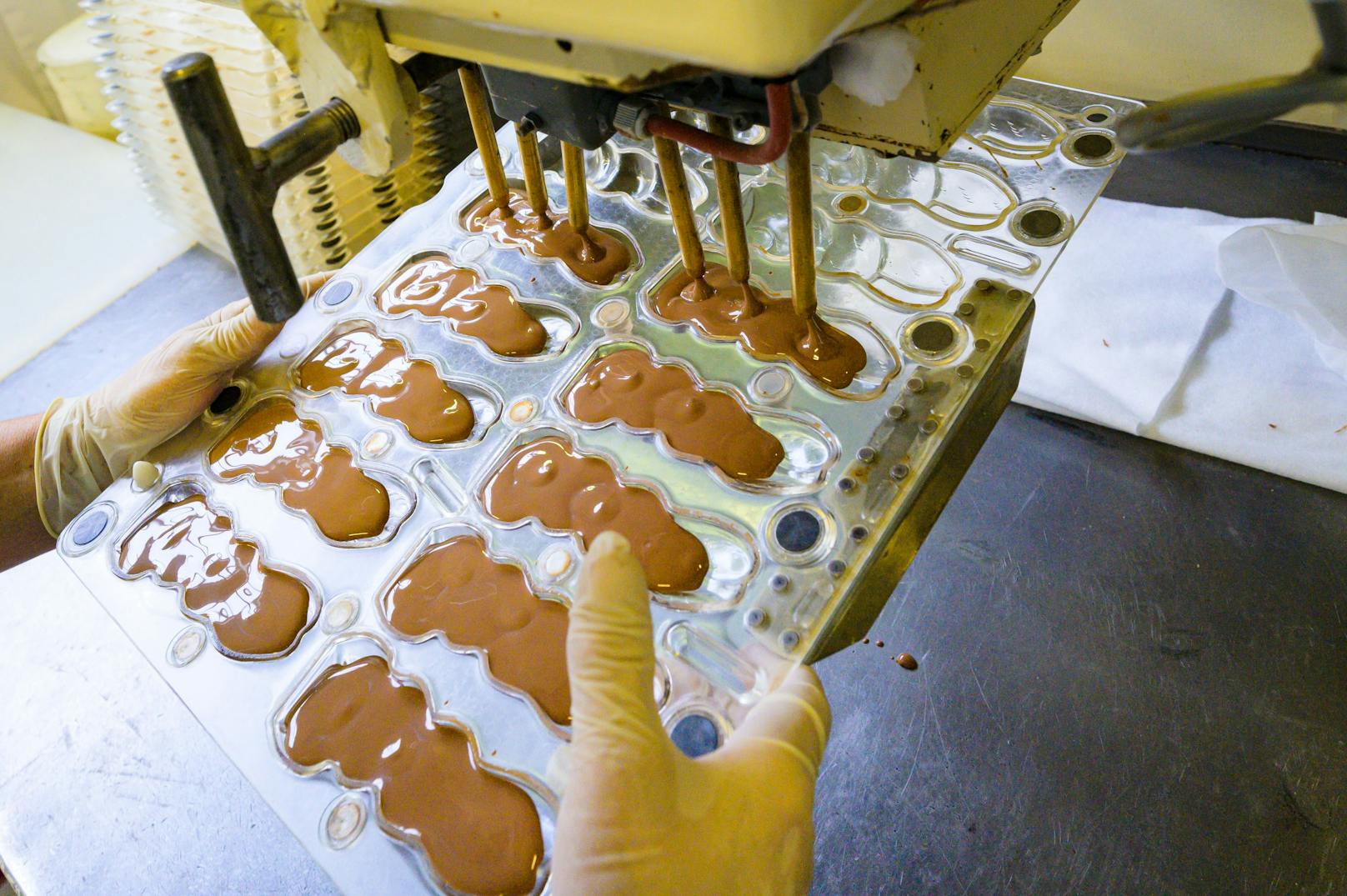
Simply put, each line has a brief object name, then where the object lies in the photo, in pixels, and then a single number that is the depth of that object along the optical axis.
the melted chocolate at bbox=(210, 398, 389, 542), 0.46
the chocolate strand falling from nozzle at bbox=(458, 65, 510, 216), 0.49
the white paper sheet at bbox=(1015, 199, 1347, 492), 0.64
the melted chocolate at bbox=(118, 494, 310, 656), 0.43
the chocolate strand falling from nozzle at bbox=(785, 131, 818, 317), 0.39
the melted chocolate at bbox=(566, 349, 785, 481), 0.44
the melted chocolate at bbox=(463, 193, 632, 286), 0.53
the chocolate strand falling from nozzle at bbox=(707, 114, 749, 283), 0.40
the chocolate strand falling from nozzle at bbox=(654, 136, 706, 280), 0.44
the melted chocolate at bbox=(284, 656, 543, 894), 0.36
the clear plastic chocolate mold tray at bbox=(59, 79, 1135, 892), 0.39
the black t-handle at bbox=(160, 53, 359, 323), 0.31
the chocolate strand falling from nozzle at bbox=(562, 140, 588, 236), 0.50
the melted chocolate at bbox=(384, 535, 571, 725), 0.40
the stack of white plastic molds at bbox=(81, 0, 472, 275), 0.77
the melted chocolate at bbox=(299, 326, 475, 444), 0.48
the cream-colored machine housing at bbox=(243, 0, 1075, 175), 0.26
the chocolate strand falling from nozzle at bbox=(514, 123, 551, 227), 0.52
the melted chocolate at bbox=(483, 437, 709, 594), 0.41
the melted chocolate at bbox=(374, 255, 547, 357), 0.51
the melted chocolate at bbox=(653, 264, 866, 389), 0.45
